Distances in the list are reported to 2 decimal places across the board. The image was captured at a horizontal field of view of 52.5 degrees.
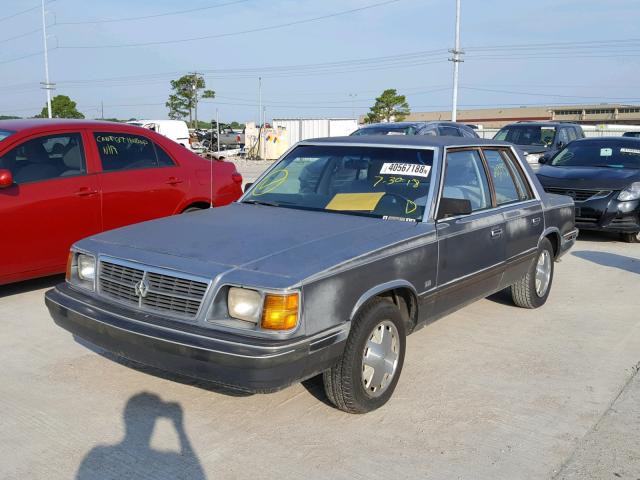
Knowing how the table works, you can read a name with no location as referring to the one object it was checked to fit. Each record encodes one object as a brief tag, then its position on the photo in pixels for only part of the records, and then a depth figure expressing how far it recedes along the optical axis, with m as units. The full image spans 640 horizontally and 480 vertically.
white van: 28.71
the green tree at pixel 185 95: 60.69
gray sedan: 3.25
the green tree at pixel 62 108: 51.03
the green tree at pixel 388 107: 63.38
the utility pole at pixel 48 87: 43.56
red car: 5.73
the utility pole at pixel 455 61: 37.06
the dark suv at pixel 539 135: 15.64
